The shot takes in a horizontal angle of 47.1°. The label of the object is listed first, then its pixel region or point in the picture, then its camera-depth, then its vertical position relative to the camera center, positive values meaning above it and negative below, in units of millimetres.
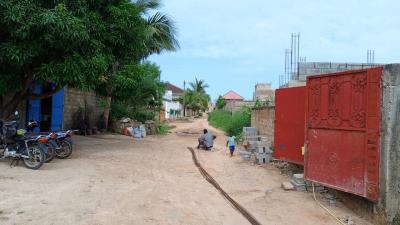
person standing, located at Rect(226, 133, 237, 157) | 16938 -677
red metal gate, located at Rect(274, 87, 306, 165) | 11095 +122
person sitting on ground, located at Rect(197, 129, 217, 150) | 19141 -676
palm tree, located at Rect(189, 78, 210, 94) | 84125 +7247
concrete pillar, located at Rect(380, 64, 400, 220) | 7164 -156
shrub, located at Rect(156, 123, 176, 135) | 29970 -462
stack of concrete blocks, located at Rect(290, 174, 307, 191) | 9672 -1149
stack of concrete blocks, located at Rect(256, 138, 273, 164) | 14312 -785
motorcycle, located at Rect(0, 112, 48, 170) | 10922 -640
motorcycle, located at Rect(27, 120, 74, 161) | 12805 -649
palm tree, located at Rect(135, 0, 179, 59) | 27281 +5652
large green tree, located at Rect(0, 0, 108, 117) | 11422 +1980
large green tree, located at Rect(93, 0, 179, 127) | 14328 +2833
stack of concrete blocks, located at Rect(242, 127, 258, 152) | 16672 -433
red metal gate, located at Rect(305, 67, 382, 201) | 7516 -1
